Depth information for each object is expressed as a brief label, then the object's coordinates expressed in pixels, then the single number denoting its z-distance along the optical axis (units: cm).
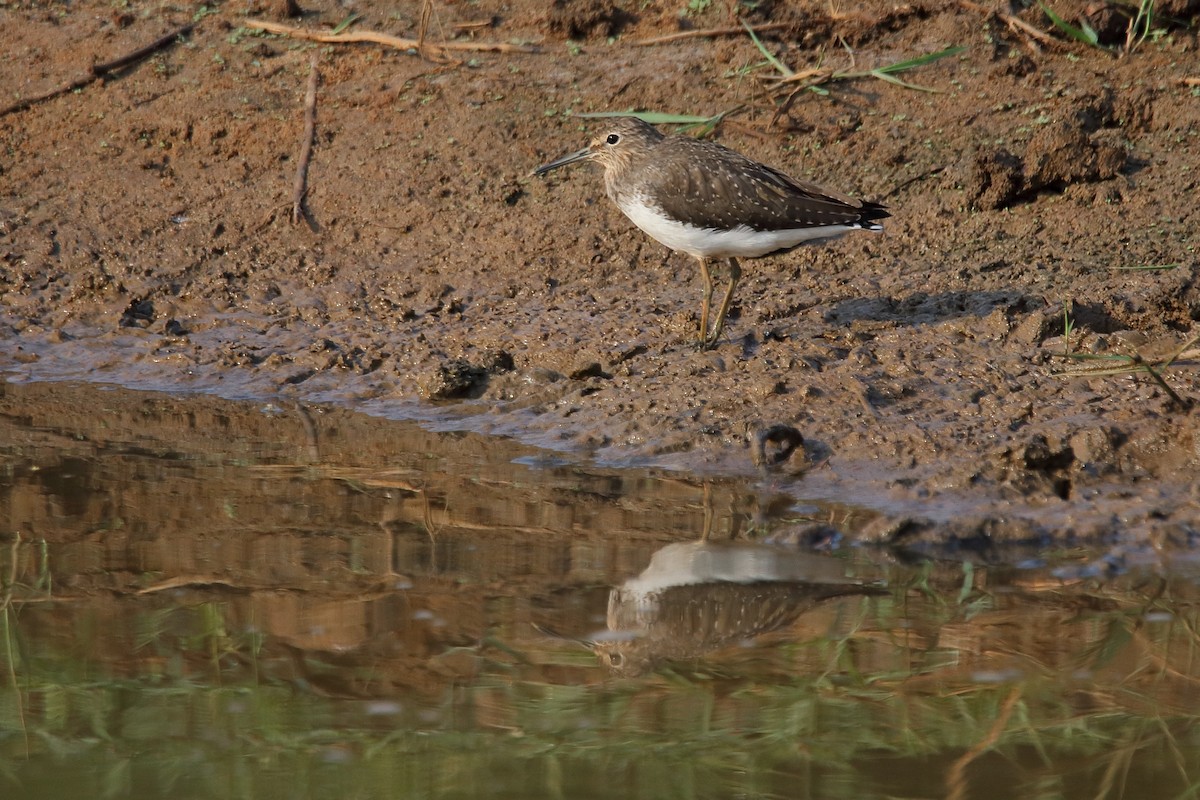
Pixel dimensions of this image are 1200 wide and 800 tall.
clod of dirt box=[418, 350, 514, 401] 1319
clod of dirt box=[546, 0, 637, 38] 1744
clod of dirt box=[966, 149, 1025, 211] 1473
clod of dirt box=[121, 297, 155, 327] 1514
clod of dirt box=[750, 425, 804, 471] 1146
